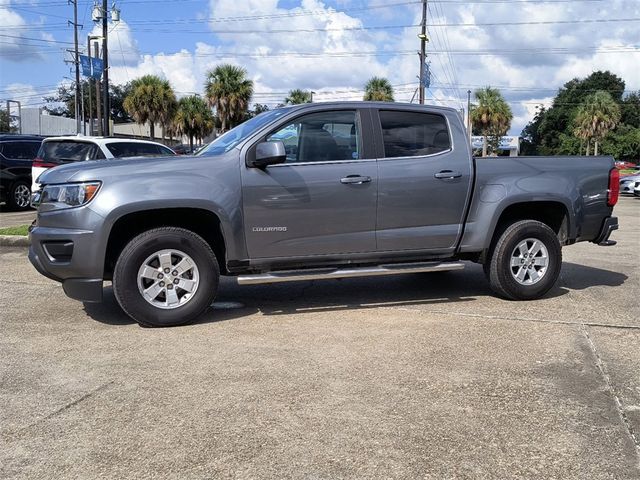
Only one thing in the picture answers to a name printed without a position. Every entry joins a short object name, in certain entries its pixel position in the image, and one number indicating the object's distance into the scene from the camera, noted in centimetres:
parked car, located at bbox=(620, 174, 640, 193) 2616
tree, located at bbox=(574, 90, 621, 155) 5541
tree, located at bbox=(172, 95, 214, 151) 5225
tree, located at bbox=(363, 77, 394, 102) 4700
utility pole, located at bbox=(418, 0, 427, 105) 2883
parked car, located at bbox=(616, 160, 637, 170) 6012
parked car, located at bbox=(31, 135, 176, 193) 1169
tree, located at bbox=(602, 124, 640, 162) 7825
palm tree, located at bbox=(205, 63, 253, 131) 4203
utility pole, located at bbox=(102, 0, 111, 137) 2178
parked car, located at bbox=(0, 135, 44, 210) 1535
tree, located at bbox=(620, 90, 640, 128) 8588
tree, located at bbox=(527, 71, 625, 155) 8944
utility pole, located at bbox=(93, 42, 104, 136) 2517
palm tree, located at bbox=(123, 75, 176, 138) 3997
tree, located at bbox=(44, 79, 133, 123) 9900
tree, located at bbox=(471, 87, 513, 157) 5647
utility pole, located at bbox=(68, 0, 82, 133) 3957
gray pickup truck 519
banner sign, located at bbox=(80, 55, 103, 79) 2108
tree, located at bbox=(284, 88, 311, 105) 5003
